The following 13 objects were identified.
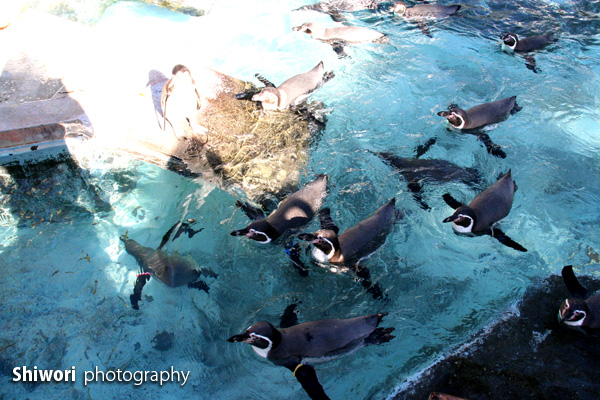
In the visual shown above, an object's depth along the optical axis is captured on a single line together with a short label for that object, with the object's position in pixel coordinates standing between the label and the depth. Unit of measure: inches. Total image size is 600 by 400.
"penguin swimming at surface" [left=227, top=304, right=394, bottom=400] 124.1
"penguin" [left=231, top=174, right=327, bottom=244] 157.6
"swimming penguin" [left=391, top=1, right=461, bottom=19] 321.4
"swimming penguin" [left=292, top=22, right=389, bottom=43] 293.6
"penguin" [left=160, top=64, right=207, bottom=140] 189.6
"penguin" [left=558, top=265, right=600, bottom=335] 125.3
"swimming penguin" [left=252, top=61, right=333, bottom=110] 214.7
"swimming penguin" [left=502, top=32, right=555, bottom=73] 274.7
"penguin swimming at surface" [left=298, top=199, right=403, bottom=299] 150.4
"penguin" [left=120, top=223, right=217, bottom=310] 153.9
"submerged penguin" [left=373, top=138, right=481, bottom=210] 189.0
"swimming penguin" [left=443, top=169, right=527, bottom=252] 164.9
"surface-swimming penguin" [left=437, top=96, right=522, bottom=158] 212.1
